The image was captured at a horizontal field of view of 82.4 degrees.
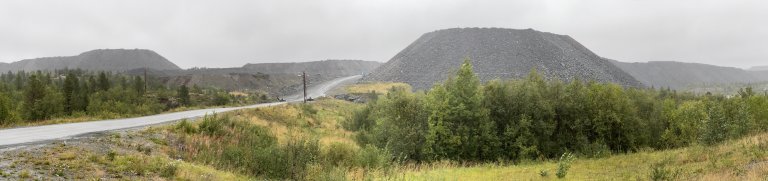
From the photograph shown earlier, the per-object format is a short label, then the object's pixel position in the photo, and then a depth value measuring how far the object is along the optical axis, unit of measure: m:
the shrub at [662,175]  12.72
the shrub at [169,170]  13.40
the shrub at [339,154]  22.69
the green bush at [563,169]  17.91
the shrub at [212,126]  22.05
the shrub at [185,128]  21.36
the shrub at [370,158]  21.28
